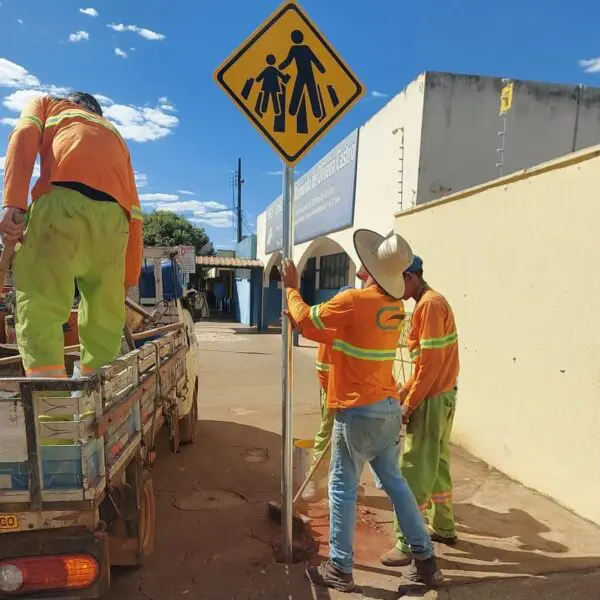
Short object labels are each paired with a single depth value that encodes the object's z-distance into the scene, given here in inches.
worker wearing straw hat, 107.7
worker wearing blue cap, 124.2
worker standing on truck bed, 98.7
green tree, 1375.5
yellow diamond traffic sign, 108.2
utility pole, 1548.7
